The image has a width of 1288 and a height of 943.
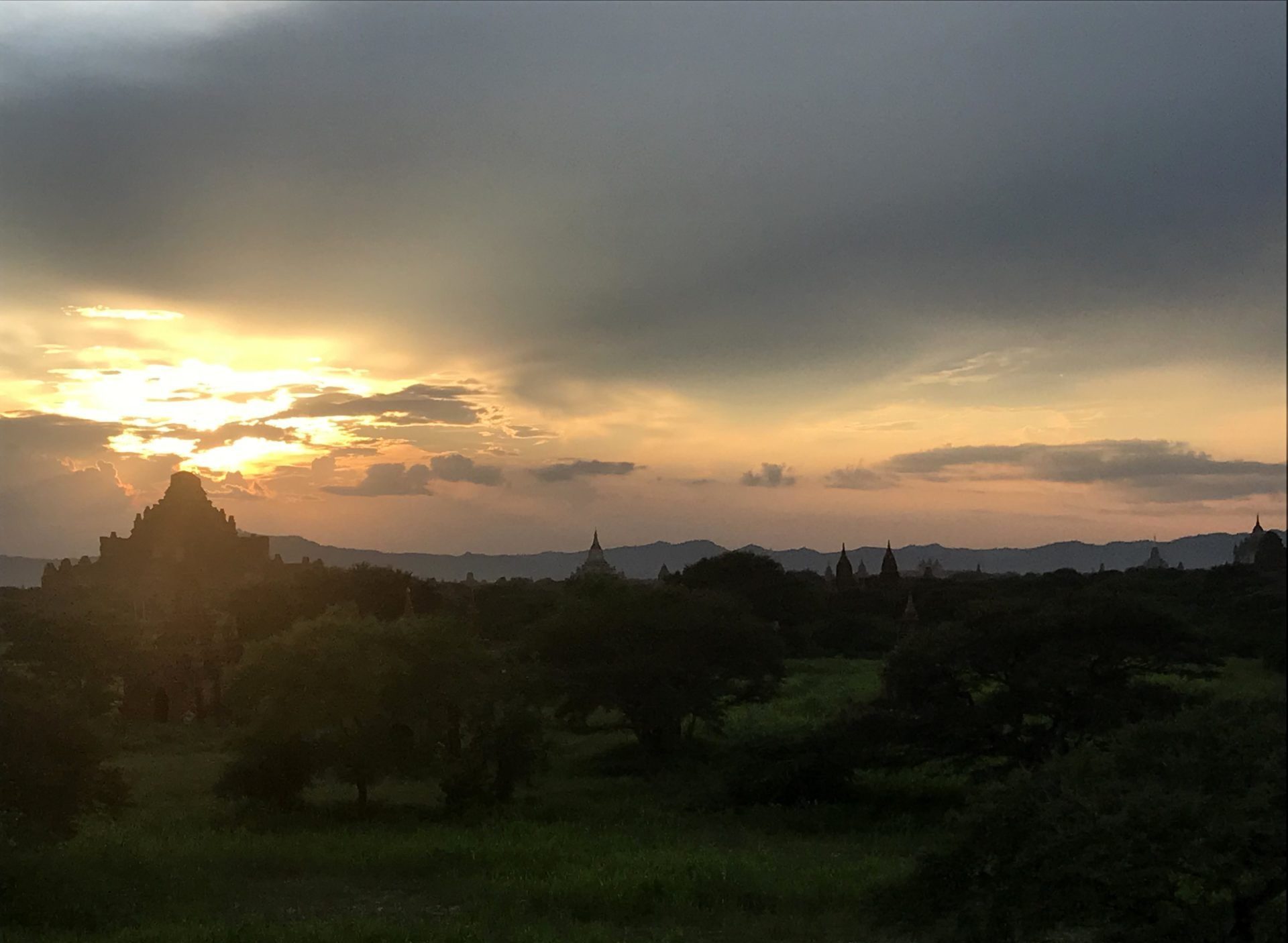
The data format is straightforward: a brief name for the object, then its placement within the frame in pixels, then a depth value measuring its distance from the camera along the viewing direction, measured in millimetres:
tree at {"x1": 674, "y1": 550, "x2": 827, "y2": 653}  74250
